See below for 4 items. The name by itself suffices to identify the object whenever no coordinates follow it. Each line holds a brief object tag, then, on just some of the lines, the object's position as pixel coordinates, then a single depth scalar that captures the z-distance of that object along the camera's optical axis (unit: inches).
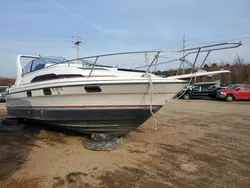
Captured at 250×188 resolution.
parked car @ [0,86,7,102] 730.0
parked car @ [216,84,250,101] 608.4
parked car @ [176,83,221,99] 677.3
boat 151.0
